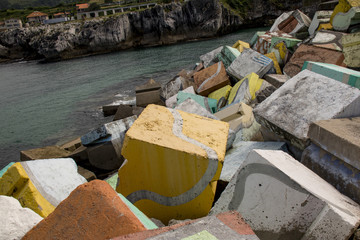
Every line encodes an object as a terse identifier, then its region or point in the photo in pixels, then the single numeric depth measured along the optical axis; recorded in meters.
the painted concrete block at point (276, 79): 4.14
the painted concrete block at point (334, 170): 1.46
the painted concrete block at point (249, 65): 4.63
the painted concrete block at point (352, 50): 3.26
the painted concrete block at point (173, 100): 5.44
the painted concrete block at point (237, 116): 3.03
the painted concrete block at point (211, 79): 5.17
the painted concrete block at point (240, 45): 6.62
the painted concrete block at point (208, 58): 7.50
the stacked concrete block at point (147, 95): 6.62
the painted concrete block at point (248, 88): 4.00
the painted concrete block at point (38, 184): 1.78
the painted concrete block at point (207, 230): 1.01
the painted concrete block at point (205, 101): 4.46
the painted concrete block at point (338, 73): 2.42
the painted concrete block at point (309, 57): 3.63
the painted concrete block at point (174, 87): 6.24
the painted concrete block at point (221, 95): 4.66
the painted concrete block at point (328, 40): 3.92
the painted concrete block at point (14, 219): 1.34
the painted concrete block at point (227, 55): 5.77
